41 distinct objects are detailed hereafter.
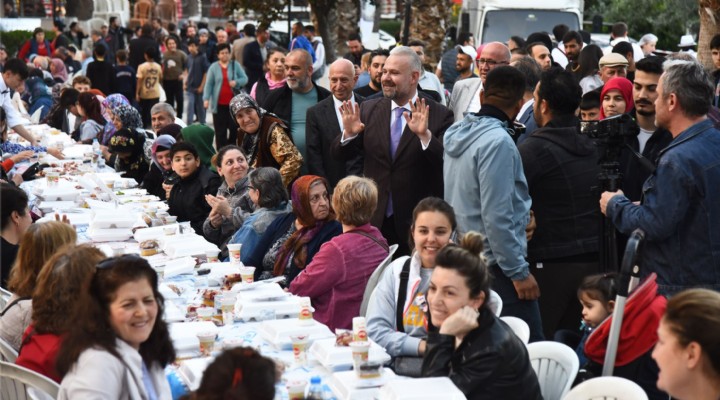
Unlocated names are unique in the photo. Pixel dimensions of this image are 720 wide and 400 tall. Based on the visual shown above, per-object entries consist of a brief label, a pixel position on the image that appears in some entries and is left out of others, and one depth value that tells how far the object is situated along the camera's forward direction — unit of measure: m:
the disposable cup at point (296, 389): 3.85
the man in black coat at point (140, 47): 19.77
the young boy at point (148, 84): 17.53
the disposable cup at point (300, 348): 4.41
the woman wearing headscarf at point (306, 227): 6.06
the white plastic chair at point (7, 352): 4.47
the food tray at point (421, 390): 3.54
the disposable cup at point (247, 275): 5.51
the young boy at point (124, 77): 17.72
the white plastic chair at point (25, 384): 3.89
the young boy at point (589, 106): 6.48
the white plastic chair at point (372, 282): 5.40
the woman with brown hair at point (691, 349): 2.95
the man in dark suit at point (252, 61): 18.17
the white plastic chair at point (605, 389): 3.63
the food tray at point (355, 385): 3.90
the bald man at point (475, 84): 8.24
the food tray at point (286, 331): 4.59
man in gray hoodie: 5.19
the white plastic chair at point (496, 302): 4.65
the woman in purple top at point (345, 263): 5.48
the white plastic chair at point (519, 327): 4.47
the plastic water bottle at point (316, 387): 3.86
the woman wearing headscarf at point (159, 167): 8.96
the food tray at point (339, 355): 4.16
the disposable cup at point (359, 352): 4.05
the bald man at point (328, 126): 7.76
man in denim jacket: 4.65
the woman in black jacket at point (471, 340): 3.91
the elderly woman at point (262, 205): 6.53
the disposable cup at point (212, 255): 6.34
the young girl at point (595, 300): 4.92
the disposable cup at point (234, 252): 6.06
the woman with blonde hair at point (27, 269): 4.55
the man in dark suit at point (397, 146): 6.68
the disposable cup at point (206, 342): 4.51
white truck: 17.67
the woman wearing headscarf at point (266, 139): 7.94
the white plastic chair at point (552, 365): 4.19
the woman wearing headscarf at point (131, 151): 9.95
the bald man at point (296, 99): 8.55
